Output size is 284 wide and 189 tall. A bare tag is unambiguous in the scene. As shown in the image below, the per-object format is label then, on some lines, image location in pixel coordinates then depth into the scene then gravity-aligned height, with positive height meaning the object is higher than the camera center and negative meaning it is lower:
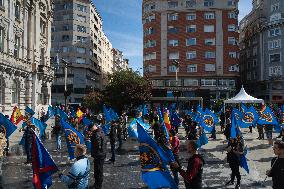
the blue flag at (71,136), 12.85 -1.28
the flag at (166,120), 16.29 -0.89
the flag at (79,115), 26.32 -1.08
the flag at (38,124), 17.32 -1.16
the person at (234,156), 10.32 -1.61
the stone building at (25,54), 32.03 +4.81
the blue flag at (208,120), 21.44 -1.18
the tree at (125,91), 45.03 +1.17
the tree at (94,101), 51.25 -0.11
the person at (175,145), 10.20 -1.35
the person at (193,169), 6.57 -1.25
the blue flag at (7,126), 13.70 -0.98
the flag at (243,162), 10.90 -1.87
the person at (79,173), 6.23 -1.26
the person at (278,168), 6.33 -1.20
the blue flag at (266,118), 19.05 -0.94
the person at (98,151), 9.70 -1.40
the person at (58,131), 16.81 -1.44
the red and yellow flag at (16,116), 20.60 -0.91
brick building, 61.84 +9.40
